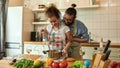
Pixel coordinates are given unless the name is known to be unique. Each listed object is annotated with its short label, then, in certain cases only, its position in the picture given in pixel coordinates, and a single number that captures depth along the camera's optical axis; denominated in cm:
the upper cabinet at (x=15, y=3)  420
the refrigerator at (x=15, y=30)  384
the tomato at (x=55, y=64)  142
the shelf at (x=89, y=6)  380
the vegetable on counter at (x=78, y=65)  139
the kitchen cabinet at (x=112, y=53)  326
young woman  185
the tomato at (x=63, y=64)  141
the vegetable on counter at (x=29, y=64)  148
